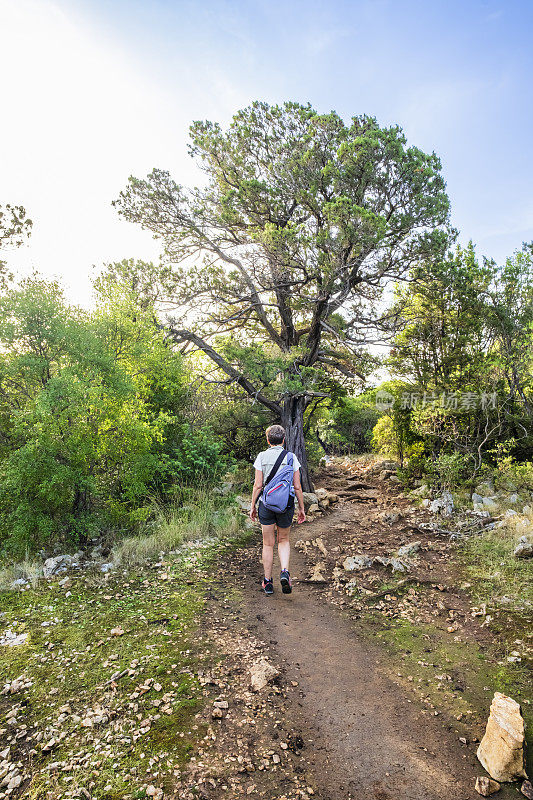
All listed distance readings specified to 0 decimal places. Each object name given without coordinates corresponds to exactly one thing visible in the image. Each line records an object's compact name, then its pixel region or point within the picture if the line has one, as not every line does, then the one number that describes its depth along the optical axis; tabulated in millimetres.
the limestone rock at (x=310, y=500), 9682
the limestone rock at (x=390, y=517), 8084
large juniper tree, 8320
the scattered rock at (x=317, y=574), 5262
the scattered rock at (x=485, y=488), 9062
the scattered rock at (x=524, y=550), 5200
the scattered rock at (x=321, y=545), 6389
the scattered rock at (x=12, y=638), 3498
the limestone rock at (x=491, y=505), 7748
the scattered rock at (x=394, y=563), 5375
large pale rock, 2184
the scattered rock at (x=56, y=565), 4887
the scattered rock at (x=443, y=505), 7980
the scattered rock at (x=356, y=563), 5539
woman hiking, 4379
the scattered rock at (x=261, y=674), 3027
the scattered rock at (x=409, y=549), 5977
